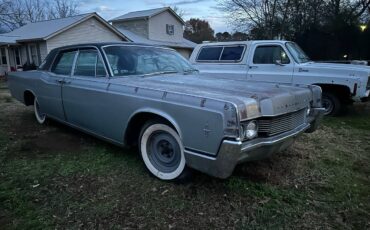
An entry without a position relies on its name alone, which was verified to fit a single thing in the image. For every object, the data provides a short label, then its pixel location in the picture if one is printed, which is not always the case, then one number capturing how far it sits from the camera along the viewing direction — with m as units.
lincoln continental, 2.90
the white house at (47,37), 21.50
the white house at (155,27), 29.14
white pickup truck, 6.98
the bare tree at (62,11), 47.50
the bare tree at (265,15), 23.89
